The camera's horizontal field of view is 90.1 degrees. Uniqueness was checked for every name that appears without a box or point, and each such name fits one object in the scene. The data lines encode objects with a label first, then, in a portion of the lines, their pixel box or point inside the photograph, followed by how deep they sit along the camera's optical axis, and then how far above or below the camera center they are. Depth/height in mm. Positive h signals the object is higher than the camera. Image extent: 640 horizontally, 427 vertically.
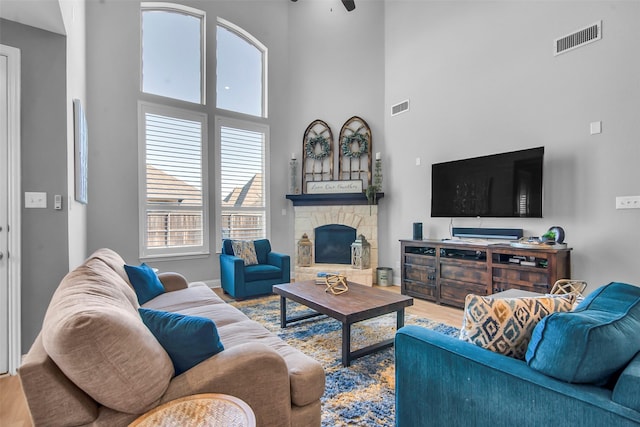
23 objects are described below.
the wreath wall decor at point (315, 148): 5566 +1115
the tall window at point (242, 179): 5171 +544
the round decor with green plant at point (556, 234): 3248 -241
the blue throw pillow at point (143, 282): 2521 -572
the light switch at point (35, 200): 2253 +87
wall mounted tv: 3486 +303
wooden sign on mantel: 5379 +422
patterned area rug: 1800 -1133
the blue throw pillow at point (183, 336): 1236 -487
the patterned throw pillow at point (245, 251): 4469 -556
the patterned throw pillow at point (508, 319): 1172 -408
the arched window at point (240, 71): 5246 +2408
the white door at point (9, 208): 2186 +29
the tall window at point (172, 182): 4531 +447
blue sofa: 925 -537
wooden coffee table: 2340 -744
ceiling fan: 4102 +2697
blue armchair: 4048 -801
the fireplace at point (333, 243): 5543 -561
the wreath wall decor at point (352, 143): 5363 +1124
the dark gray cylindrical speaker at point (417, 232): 4488 -296
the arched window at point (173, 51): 4625 +2423
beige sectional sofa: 981 -572
